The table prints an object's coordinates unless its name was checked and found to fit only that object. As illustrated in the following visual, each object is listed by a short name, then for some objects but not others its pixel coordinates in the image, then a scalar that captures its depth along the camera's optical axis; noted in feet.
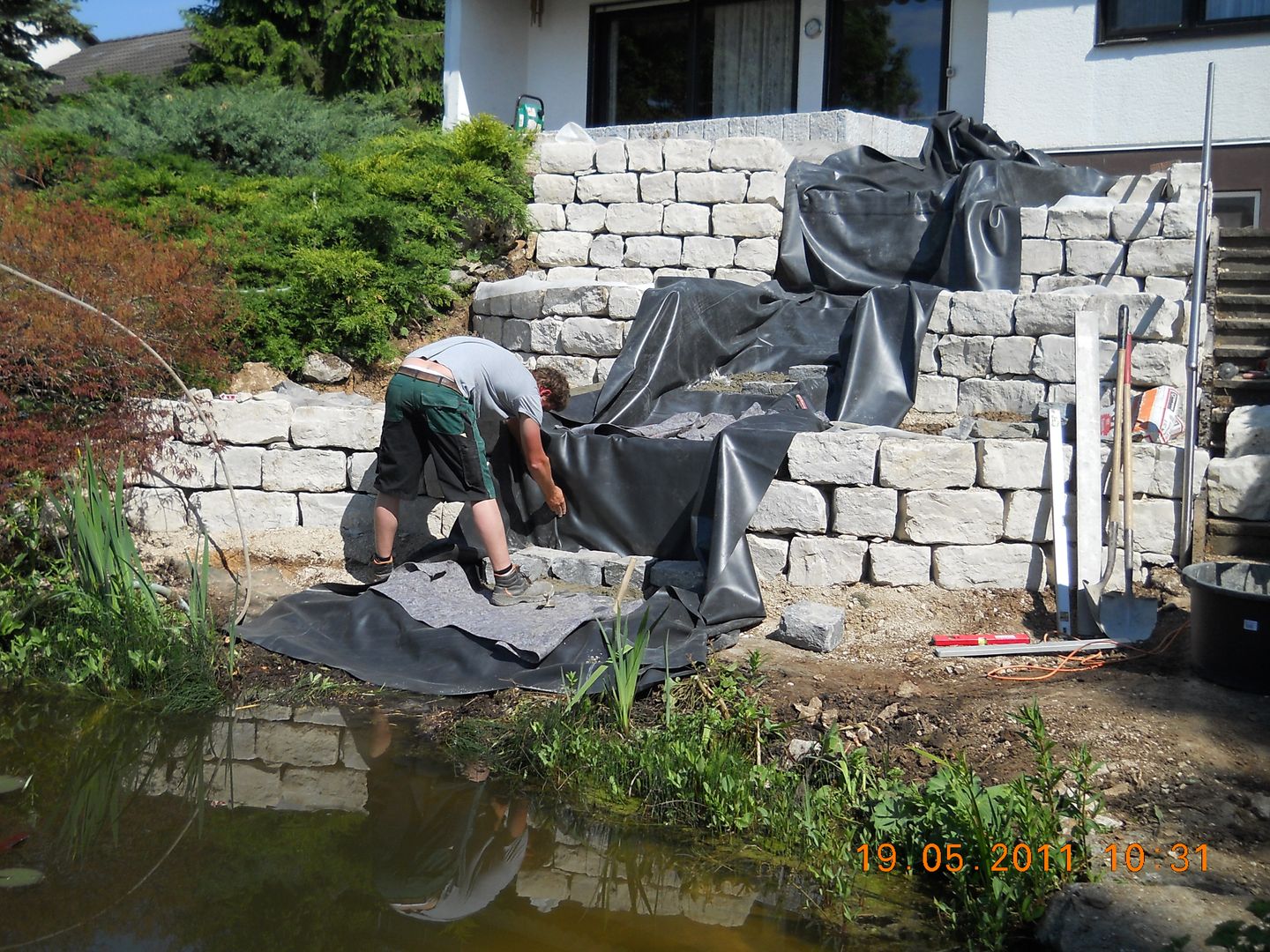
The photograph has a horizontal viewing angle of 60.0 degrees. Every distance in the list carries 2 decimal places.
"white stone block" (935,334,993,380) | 23.85
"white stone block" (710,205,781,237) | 28.58
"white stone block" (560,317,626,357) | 26.61
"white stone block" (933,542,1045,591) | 18.86
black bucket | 14.42
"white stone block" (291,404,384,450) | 20.95
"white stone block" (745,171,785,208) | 28.60
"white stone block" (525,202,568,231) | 30.71
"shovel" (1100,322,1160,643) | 17.12
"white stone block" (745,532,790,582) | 19.27
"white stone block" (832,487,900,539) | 18.86
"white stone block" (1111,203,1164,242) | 24.64
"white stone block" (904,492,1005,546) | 18.74
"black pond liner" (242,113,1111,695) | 17.34
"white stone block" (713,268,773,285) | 28.66
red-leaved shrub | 18.88
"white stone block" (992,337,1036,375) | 23.58
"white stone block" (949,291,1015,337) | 23.67
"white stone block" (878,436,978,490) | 18.70
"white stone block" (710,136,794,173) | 28.78
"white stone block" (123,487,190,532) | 21.38
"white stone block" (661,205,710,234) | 29.30
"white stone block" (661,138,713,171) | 29.45
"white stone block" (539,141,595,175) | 30.73
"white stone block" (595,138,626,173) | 30.22
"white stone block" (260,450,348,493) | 21.15
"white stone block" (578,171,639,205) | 30.01
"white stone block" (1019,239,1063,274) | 25.55
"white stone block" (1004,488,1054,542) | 18.83
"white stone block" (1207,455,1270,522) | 20.02
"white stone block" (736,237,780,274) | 28.53
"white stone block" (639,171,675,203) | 29.71
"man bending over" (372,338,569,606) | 17.97
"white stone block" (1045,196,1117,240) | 25.08
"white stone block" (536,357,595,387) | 26.94
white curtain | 40.37
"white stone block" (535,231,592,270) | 30.42
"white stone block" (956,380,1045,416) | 23.49
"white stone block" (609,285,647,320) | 26.61
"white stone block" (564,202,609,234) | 30.35
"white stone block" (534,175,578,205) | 30.71
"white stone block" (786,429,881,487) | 18.84
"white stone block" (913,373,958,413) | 23.94
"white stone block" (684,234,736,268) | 28.91
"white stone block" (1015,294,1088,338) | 22.99
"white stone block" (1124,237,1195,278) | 24.40
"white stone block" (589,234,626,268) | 30.04
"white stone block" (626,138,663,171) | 29.89
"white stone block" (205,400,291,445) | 21.15
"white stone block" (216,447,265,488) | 21.31
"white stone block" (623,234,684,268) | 29.53
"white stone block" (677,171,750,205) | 28.91
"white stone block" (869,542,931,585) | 18.90
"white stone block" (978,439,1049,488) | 18.72
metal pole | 18.67
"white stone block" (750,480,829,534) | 19.02
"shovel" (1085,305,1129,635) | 17.63
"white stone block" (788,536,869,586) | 19.03
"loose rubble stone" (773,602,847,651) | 17.24
